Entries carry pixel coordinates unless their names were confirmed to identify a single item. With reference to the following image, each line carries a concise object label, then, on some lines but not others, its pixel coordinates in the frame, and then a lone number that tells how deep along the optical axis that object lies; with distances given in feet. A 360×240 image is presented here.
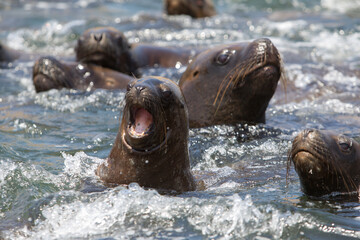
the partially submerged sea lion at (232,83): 45.16
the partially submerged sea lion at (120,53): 65.62
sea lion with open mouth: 33.94
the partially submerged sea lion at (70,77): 60.08
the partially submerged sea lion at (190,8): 103.09
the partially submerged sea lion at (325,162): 35.47
